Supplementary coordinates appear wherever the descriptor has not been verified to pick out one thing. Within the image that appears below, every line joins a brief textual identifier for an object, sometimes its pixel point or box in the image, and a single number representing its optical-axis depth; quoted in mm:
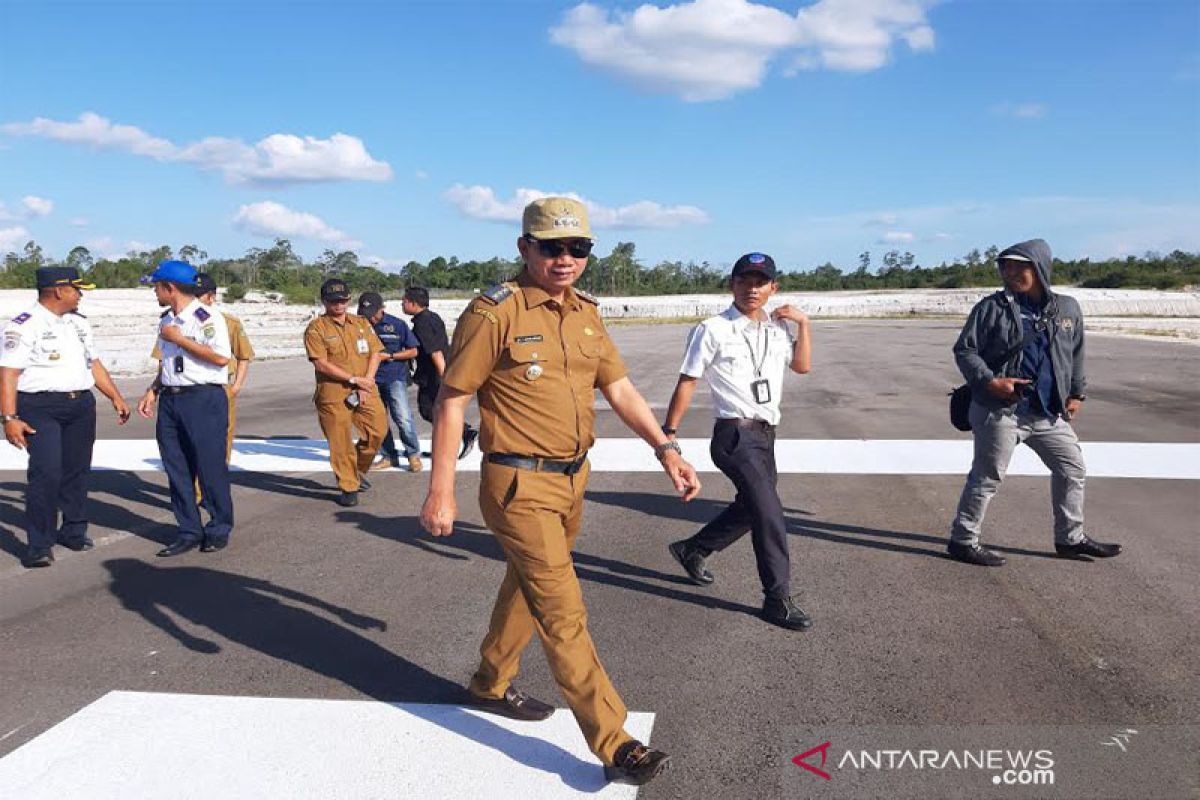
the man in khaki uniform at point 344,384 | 7297
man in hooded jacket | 5125
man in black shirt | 8859
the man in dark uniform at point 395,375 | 8648
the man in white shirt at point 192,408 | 5836
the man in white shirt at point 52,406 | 5578
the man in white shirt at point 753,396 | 4406
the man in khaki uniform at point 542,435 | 2967
